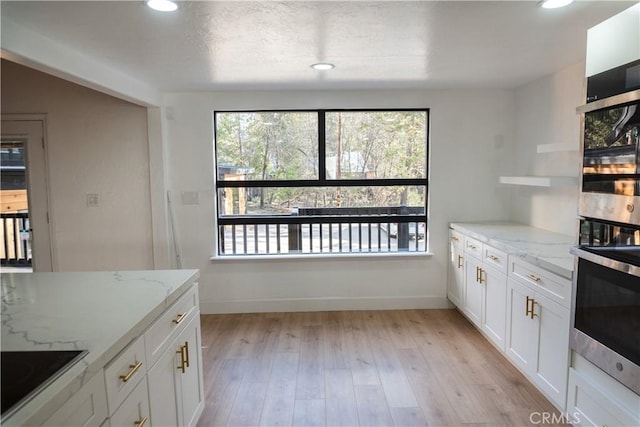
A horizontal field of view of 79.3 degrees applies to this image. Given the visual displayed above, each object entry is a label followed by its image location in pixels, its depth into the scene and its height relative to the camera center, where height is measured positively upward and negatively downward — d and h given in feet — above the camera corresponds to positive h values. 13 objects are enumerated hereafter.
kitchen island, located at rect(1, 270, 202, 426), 3.62 -1.70
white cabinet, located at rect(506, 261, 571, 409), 7.10 -3.06
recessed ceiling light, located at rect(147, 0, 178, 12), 5.78 +2.73
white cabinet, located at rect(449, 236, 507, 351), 9.53 -2.84
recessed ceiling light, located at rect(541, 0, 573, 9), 5.91 +2.75
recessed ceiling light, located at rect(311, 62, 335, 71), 9.34 +2.88
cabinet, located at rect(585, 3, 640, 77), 5.31 +2.03
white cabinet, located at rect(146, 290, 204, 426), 5.30 -2.91
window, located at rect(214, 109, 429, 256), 13.12 +0.31
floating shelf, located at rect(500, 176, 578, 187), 9.45 +0.02
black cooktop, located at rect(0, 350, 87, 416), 3.23 -1.73
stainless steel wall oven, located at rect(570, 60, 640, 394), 5.28 -0.74
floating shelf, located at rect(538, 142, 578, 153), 9.20 +0.84
